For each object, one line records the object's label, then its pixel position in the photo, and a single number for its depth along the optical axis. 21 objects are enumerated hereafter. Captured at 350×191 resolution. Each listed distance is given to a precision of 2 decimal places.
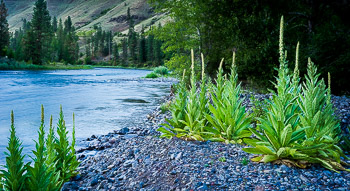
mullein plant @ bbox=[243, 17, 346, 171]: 3.81
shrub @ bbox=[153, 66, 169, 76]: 47.87
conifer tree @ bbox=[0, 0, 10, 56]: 57.06
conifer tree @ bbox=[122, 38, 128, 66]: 109.06
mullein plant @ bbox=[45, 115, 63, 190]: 3.63
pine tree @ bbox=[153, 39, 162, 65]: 92.12
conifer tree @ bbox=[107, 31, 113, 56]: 143.88
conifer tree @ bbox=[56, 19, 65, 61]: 88.25
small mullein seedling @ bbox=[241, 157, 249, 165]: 3.91
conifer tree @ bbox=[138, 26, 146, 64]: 101.62
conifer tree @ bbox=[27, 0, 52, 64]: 61.91
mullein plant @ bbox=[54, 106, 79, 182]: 4.26
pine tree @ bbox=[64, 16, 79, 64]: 87.56
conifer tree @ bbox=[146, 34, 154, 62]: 100.23
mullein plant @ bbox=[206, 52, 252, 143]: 4.98
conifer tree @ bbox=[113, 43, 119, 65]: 109.57
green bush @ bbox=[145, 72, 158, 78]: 42.98
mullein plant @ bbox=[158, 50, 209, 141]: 5.34
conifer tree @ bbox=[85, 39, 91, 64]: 106.80
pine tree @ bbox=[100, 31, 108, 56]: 141.06
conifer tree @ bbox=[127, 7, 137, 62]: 111.97
